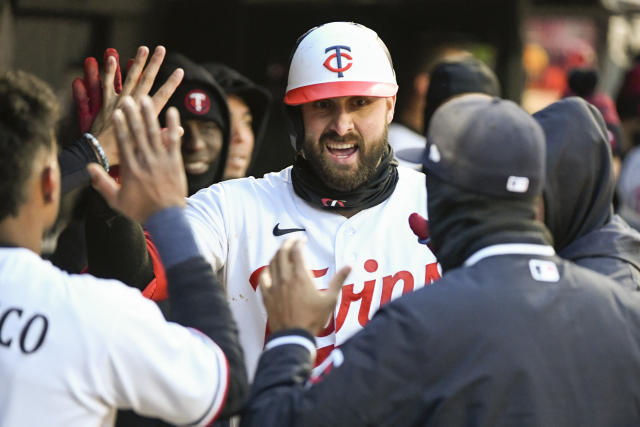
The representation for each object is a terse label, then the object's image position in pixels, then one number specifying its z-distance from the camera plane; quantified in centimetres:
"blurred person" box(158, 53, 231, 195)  985
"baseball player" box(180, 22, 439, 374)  689
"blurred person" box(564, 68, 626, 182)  1278
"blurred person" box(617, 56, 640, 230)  1380
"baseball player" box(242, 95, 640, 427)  448
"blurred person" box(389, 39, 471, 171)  1290
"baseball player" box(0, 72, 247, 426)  439
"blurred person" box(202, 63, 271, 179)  1074
